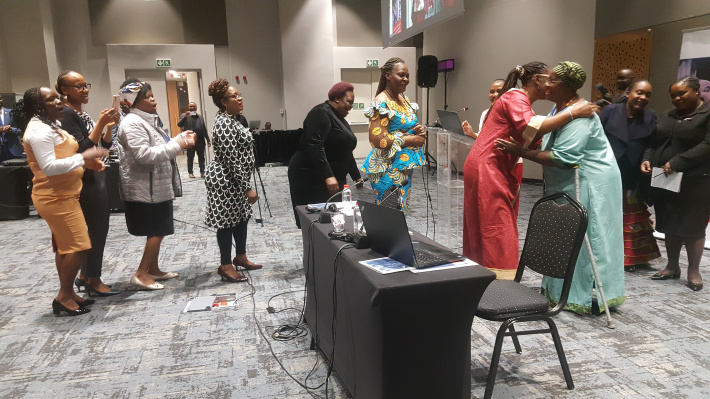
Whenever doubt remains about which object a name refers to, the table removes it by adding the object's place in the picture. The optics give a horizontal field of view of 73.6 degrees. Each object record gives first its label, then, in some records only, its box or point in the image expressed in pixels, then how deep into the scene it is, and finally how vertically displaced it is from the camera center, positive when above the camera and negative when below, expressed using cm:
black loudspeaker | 966 +79
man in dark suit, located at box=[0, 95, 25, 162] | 640 -27
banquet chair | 201 -73
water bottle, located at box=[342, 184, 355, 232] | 221 -47
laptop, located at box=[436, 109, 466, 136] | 369 -10
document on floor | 328 -132
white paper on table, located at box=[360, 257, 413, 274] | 165 -55
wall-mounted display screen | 496 +124
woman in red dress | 292 -43
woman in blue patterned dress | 314 -16
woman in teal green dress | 273 -43
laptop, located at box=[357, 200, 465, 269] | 167 -48
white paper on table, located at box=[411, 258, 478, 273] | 165 -55
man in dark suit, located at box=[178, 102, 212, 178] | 879 -25
